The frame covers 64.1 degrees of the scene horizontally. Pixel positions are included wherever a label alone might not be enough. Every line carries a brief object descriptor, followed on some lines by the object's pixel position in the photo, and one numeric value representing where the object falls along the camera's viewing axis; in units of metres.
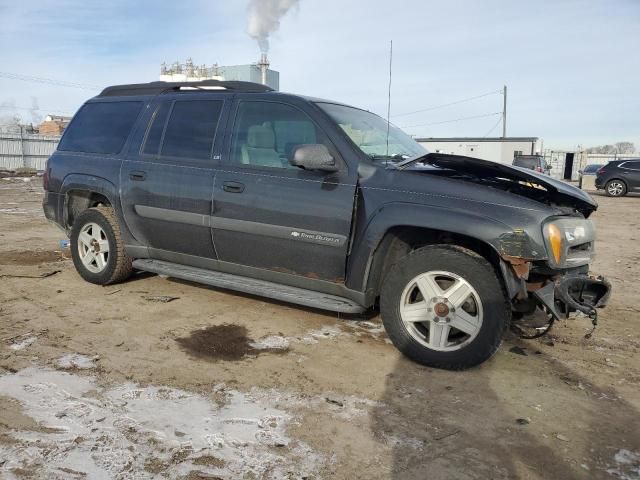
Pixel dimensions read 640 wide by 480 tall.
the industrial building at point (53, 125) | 59.72
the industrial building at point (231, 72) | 30.64
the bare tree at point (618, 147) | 76.69
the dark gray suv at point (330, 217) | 3.36
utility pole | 50.75
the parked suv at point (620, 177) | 19.56
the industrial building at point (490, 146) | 34.88
